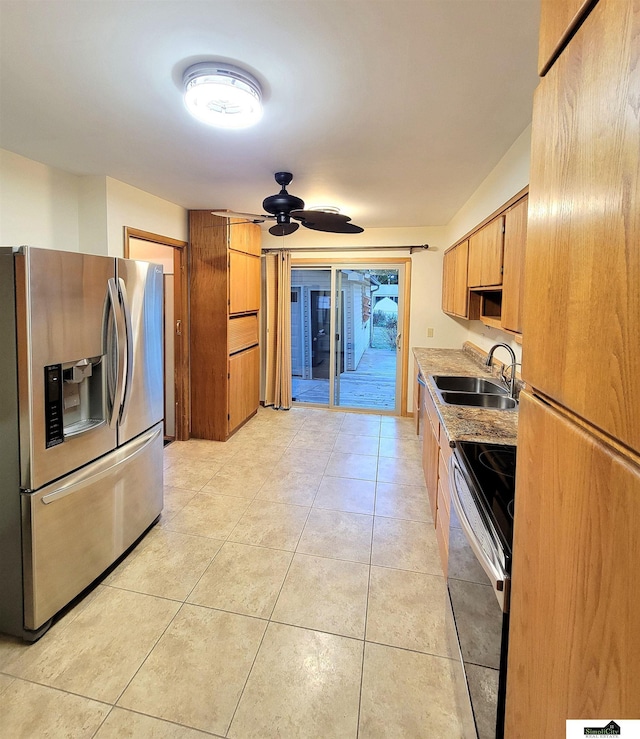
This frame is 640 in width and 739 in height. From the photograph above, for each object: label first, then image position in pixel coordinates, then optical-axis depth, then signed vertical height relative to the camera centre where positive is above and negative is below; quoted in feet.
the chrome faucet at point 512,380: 7.53 -0.95
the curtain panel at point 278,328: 17.87 +0.17
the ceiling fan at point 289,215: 9.11 +2.76
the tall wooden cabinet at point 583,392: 1.55 -0.26
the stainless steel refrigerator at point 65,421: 5.57 -1.50
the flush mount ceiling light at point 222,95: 5.31 +3.41
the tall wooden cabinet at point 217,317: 13.80 +0.50
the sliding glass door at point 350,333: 17.90 +0.02
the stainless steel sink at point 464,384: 10.25 -1.28
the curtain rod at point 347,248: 16.80 +3.73
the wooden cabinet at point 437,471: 7.09 -2.93
